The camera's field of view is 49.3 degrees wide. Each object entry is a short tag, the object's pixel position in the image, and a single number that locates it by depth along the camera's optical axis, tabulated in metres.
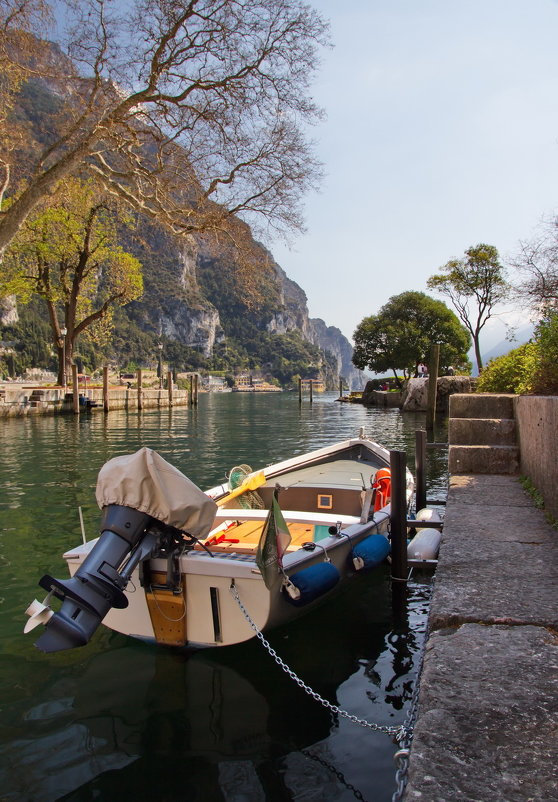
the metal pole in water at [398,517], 6.56
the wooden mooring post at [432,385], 25.58
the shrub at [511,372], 9.05
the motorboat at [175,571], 3.68
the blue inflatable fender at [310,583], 4.72
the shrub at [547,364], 6.44
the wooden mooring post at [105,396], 34.59
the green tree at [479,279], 40.66
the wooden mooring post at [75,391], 34.08
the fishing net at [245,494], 7.61
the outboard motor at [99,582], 3.50
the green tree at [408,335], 60.31
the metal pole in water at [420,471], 9.59
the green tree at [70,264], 33.19
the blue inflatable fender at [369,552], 5.88
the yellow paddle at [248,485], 7.15
